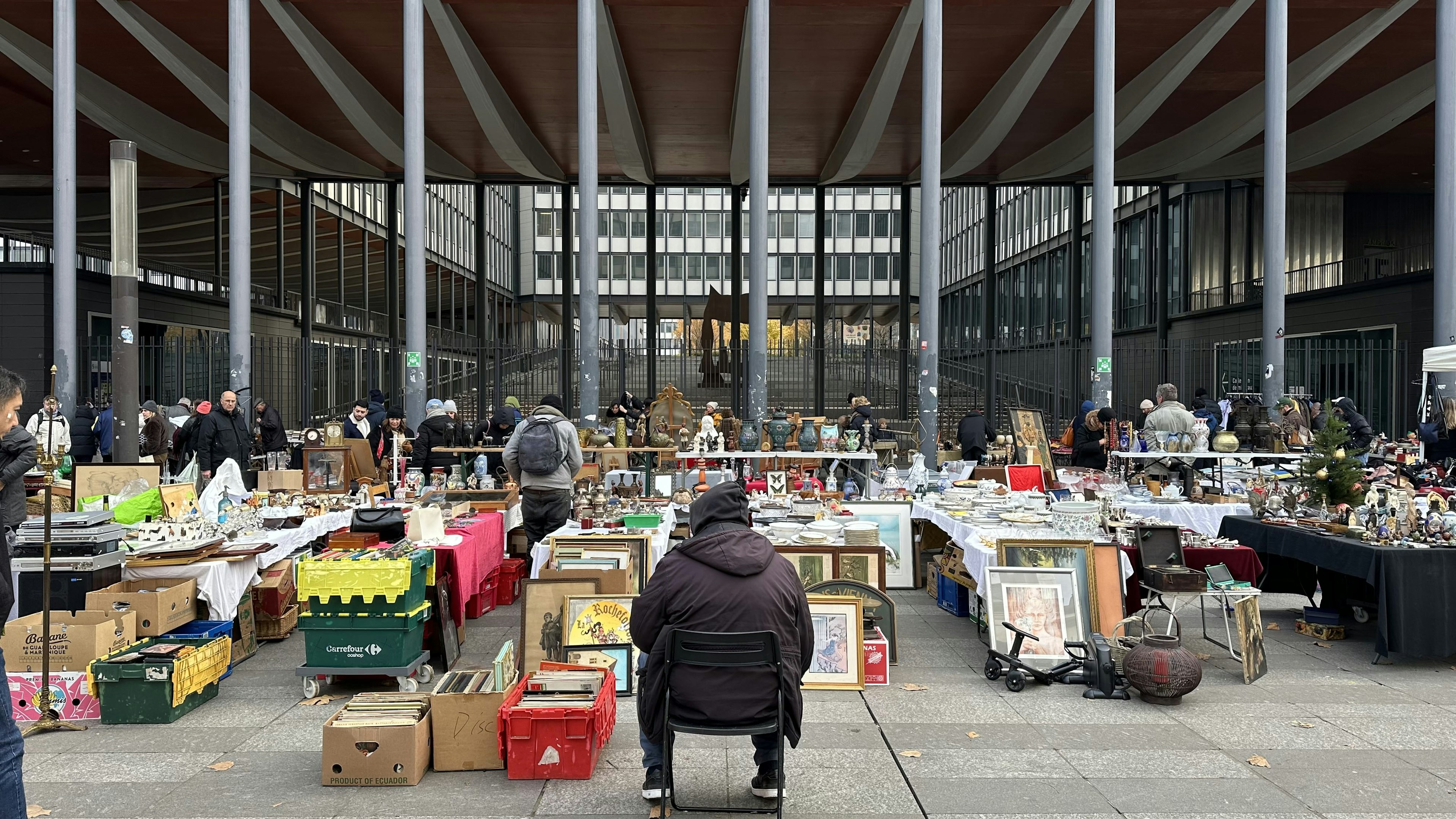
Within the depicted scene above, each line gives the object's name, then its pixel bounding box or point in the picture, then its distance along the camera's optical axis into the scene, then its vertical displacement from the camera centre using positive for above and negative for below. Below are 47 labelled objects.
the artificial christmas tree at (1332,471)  7.76 -0.51
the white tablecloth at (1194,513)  9.07 -0.98
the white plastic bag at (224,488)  7.81 -0.68
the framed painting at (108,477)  8.12 -0.60
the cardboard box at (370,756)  4.58 -1.62
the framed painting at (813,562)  7.30 -1.15
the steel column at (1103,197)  15.48 +3.33
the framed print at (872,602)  6.74 -1.34
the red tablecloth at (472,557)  6.83 -1.13
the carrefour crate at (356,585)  5.87 -1.07
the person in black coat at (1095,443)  12.25 -0.46
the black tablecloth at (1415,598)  6.55 -1.27
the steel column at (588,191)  15.39 +3.33
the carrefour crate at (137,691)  5.43 -1.56
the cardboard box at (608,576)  6.39 -1.11
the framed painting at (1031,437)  11.91 -0.39
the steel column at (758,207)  15.30 +3.12
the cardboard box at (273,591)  7.37 -1.39
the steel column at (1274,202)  15.57 +3.25
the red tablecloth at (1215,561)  7.62 -1.20
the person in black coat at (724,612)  3.96 -0.83
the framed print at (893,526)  9.15 -1.12
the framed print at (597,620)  6.17 -1.34
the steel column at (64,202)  14.59 +3.02
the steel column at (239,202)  15.39 +3.17
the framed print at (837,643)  6.19 -1.49
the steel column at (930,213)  15.23 +3.02
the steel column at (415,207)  15.40 +3.16
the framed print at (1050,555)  6.96 -1.06
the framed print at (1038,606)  6.61 -1.36
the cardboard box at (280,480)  9.55 -0.72
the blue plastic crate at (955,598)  8.34 -1.63
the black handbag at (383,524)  7.29 -0.87
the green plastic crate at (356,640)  5.91 -1.40
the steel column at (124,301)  8.41 +0.94
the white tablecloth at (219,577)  6.50 -1.15
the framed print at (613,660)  5.81 -1.50
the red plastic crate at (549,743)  4.66 -1.58
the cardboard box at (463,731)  4.79 -1.57
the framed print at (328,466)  9.83 -0.61
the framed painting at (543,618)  6.21 -1.34
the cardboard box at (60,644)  5.62 -1.35
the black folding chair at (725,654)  3.88 -0.97
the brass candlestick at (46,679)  5.10 -1.48
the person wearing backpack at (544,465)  8.28 -0.51
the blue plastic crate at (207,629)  6.36 -1.44
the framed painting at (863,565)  7.45 -1.19
